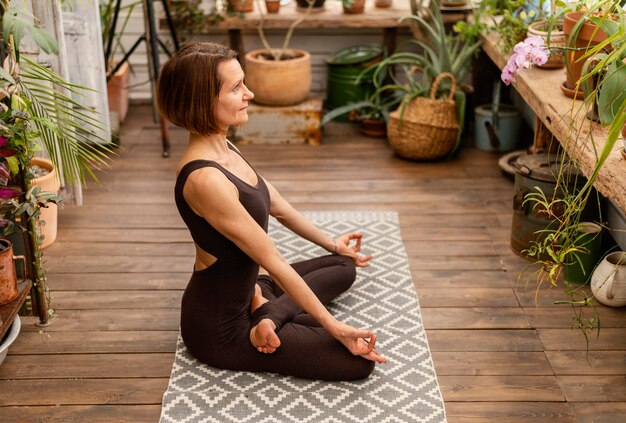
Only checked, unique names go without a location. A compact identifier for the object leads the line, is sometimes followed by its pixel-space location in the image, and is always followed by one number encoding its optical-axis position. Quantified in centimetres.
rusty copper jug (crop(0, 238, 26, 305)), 269
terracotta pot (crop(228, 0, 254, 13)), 490
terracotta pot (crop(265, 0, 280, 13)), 492
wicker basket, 437
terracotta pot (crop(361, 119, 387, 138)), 492
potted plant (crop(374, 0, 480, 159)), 441
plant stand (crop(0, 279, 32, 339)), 263
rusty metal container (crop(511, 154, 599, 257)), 329
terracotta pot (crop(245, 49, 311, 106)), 471
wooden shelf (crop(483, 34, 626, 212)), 254
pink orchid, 278
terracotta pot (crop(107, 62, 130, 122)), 499
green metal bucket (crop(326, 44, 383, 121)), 507
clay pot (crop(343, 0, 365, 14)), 488
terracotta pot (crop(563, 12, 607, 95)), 297
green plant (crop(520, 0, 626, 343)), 230
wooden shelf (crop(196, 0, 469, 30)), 484
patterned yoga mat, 248
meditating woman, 238
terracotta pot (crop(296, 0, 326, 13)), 500
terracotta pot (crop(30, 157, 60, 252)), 346
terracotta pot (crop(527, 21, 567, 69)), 359
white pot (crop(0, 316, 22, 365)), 269
